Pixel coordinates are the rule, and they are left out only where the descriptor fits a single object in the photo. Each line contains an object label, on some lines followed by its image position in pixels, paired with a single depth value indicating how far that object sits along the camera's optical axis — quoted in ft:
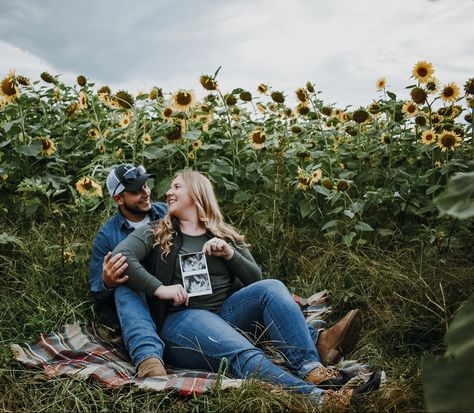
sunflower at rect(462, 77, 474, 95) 13.15
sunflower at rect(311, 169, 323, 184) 13.59
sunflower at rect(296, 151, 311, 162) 14.66
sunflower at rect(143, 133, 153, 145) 14.83
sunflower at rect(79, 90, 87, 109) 15.60
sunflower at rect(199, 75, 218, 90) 14.38
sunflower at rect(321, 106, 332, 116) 16.22
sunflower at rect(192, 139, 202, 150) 15.01
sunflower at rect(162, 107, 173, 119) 14.68
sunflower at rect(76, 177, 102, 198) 11.97
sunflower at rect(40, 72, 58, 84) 16.46
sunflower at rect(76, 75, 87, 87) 16.33
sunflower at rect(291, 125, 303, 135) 15.76
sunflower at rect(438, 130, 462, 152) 13.15
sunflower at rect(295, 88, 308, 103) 16.17
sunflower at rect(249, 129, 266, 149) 14.66
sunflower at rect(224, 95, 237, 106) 15.94
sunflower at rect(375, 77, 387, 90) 16.15
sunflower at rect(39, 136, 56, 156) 14.92
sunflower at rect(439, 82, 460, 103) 14.20
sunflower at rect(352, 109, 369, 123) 14.43
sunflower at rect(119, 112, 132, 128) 15.43
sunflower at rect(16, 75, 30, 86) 15.63
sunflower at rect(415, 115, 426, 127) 14.38
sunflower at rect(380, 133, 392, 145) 14.34
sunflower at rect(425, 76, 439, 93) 14.06
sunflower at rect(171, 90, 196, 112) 13.89
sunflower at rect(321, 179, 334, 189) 13.87
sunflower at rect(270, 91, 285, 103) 15.88
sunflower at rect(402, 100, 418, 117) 14.29
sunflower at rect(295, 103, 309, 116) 16.20
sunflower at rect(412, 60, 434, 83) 14.06
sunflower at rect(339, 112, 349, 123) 16.42
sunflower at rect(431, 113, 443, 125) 14.15
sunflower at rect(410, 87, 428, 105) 13.89
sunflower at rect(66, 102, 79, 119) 15.93
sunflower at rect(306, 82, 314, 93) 15.99
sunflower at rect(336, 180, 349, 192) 13.17
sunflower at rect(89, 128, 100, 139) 16.01
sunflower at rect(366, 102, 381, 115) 15.27
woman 8.58
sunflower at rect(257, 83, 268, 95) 16.74
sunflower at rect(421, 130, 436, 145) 13.80
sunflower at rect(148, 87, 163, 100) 16.18
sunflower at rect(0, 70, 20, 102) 14.64
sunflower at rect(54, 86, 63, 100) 16.75
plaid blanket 7.96
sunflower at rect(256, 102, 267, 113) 17.65
